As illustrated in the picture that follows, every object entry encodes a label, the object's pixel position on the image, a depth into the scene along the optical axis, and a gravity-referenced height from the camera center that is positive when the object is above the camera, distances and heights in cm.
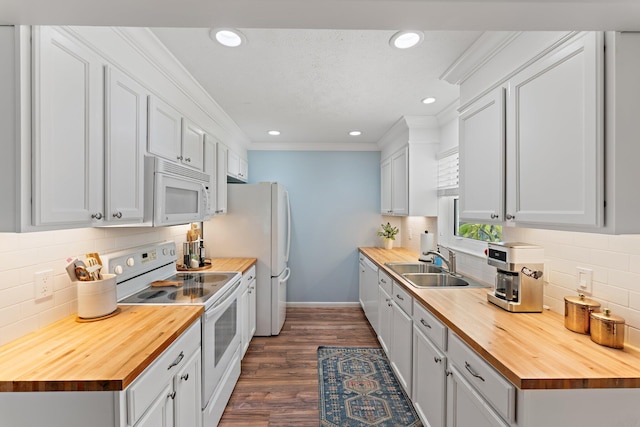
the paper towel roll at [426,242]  327 -31
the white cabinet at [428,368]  163 -94
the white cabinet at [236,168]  349 +60
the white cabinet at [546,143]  114 +34
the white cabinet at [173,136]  182 +56
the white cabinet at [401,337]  217 -98
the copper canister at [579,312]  133 -45
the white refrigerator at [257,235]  340 -25
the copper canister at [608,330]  120 -47
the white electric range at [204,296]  184 -56
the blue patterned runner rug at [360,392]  213 -147
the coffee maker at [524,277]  161 -34
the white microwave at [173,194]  172 +13
